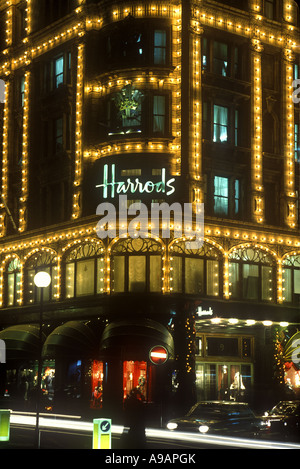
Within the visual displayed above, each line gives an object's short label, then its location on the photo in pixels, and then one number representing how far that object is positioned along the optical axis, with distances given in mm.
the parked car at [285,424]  28234
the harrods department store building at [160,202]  39906
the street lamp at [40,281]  25453
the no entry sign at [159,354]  38009
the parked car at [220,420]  27161
